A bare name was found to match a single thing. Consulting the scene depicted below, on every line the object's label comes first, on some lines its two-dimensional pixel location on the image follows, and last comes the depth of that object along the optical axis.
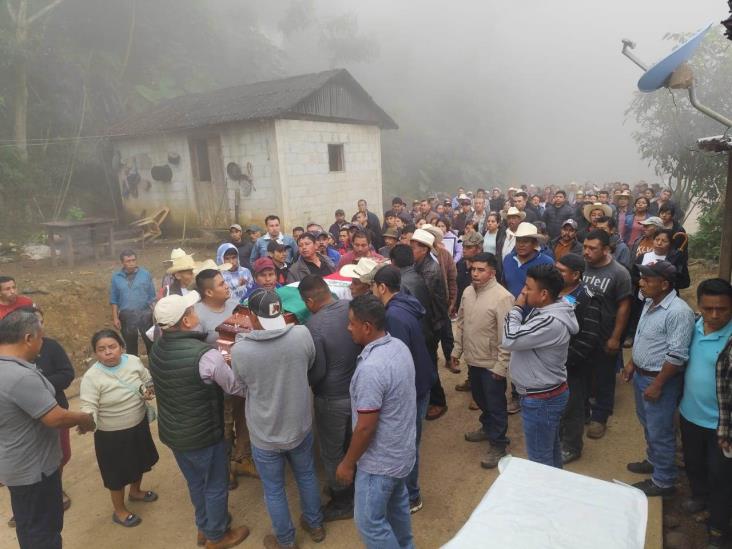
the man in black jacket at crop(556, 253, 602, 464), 3.61
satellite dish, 2.96
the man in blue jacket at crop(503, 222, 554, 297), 4.66
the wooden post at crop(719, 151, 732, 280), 4.14
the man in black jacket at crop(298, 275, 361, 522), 3.29
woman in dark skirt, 3.45
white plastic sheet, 1.60
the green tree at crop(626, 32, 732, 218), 12.64
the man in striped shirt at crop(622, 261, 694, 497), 3.13
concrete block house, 13.47
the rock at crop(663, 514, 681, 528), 3.29
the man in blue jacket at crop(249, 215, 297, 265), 6.73
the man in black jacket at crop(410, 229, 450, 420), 4.80
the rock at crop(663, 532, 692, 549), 3.14
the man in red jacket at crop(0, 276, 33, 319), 4.27
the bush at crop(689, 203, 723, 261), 8.76
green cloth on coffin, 3.88
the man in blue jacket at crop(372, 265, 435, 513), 3.24
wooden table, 11.19
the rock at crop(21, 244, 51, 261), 11.62
